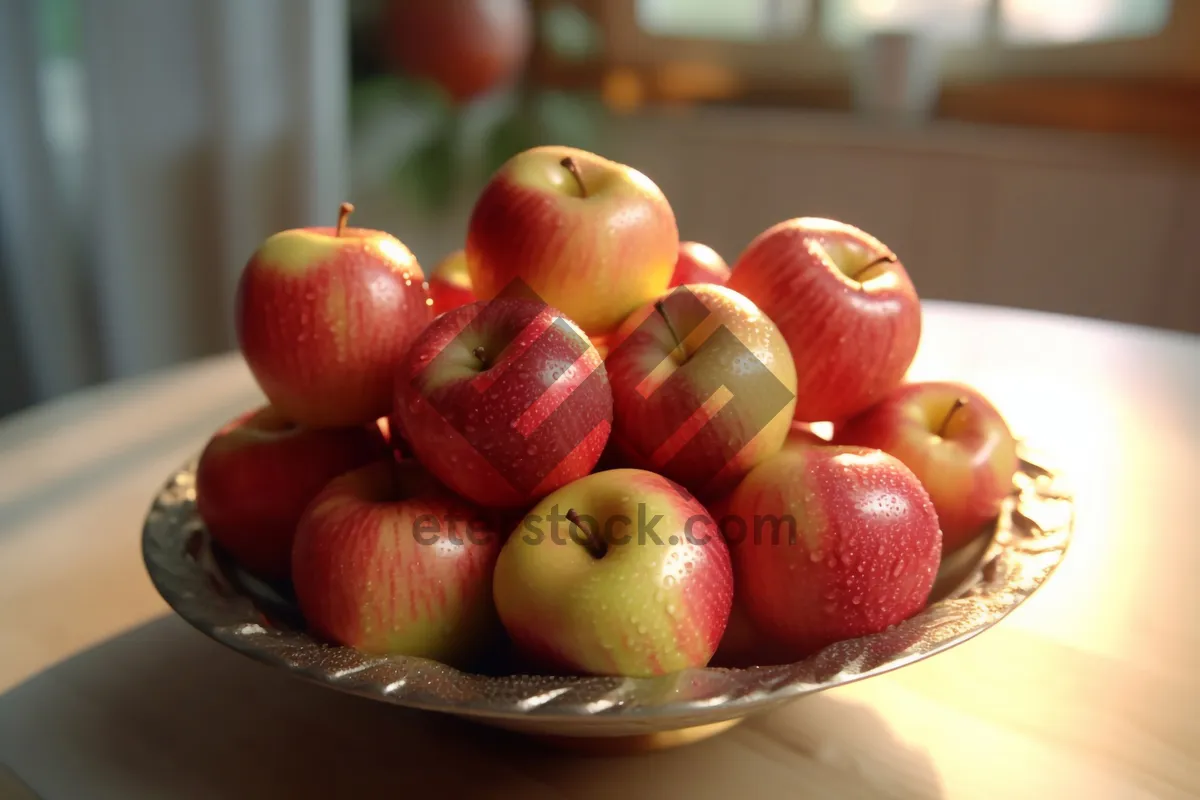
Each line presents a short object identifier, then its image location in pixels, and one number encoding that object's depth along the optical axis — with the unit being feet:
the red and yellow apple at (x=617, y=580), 1.38
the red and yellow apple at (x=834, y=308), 1.76
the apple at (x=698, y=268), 2.02
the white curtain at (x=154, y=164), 5.31
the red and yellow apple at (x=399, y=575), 1.48
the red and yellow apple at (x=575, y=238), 1.81
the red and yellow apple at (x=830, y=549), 1.47
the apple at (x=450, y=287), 2.04
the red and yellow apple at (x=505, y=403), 1.50
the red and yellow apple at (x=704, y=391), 1.60
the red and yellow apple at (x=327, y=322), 1.72
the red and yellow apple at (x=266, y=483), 1.76
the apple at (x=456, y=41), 6.06
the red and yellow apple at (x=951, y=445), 1.77
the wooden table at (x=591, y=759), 1.47
